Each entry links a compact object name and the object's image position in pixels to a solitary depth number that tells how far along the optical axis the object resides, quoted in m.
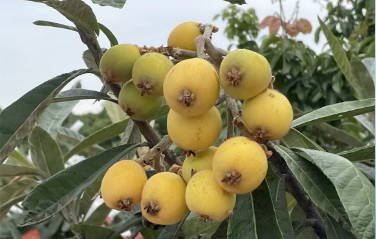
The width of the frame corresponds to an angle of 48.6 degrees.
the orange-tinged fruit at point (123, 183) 0.46
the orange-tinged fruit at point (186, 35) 0.52
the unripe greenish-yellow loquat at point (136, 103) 0.50
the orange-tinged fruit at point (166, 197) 0.43
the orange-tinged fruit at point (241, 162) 0.39
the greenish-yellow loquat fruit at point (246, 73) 0.41
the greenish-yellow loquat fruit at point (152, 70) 0.46
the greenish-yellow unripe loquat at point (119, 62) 0.49
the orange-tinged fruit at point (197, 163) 0.45
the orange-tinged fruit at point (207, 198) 0.41
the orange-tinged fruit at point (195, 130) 0.42
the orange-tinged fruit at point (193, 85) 0.40
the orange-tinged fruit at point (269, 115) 0.41
